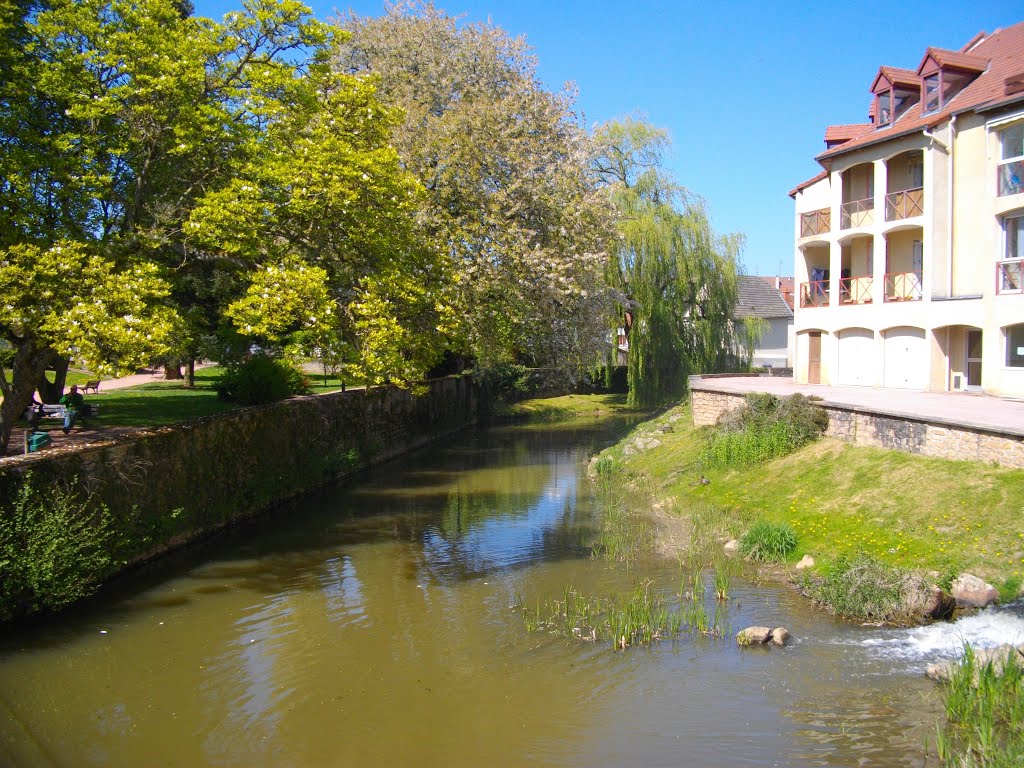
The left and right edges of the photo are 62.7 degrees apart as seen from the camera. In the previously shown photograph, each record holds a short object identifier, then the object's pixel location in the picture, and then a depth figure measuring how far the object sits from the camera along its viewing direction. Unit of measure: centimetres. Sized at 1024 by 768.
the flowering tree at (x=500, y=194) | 2292
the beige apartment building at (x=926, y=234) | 2205
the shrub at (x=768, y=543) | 1338
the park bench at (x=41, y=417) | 1301
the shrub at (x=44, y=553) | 1069
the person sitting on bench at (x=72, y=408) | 1545
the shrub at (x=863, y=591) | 1068
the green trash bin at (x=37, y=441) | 1299
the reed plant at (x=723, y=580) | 1181
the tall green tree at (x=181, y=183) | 1288
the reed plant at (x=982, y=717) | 709
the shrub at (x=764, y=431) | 1770
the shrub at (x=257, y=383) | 2077
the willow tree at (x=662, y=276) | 3622
